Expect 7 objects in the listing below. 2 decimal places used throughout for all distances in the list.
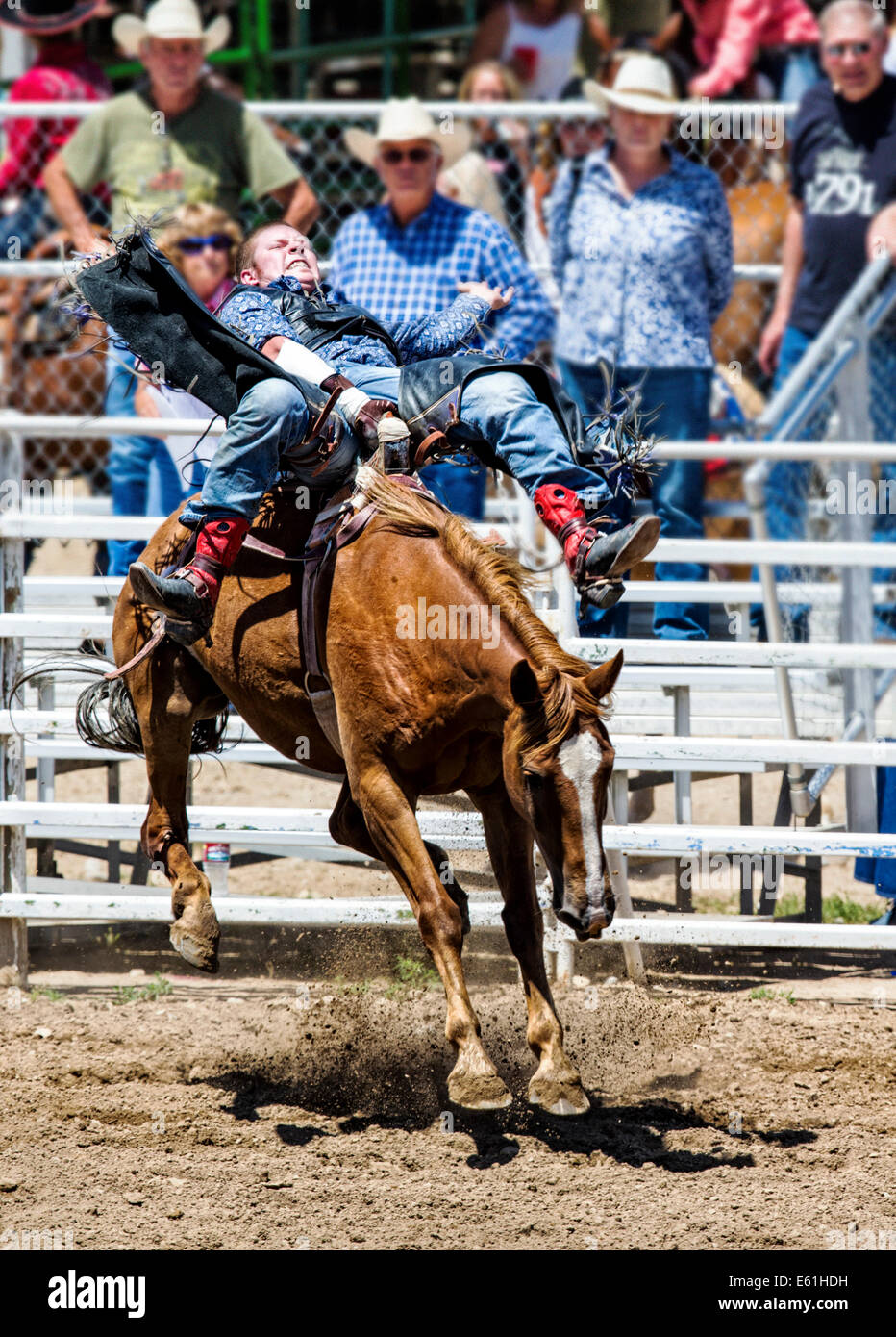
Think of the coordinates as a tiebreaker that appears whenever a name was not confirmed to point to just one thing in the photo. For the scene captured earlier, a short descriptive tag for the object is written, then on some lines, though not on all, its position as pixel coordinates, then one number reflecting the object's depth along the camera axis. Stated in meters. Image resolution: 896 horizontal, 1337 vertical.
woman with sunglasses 14.23
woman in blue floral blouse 14.77
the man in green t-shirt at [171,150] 15.98
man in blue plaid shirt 14.79
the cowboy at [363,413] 8.95
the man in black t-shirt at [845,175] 16.31
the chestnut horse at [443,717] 8.23
